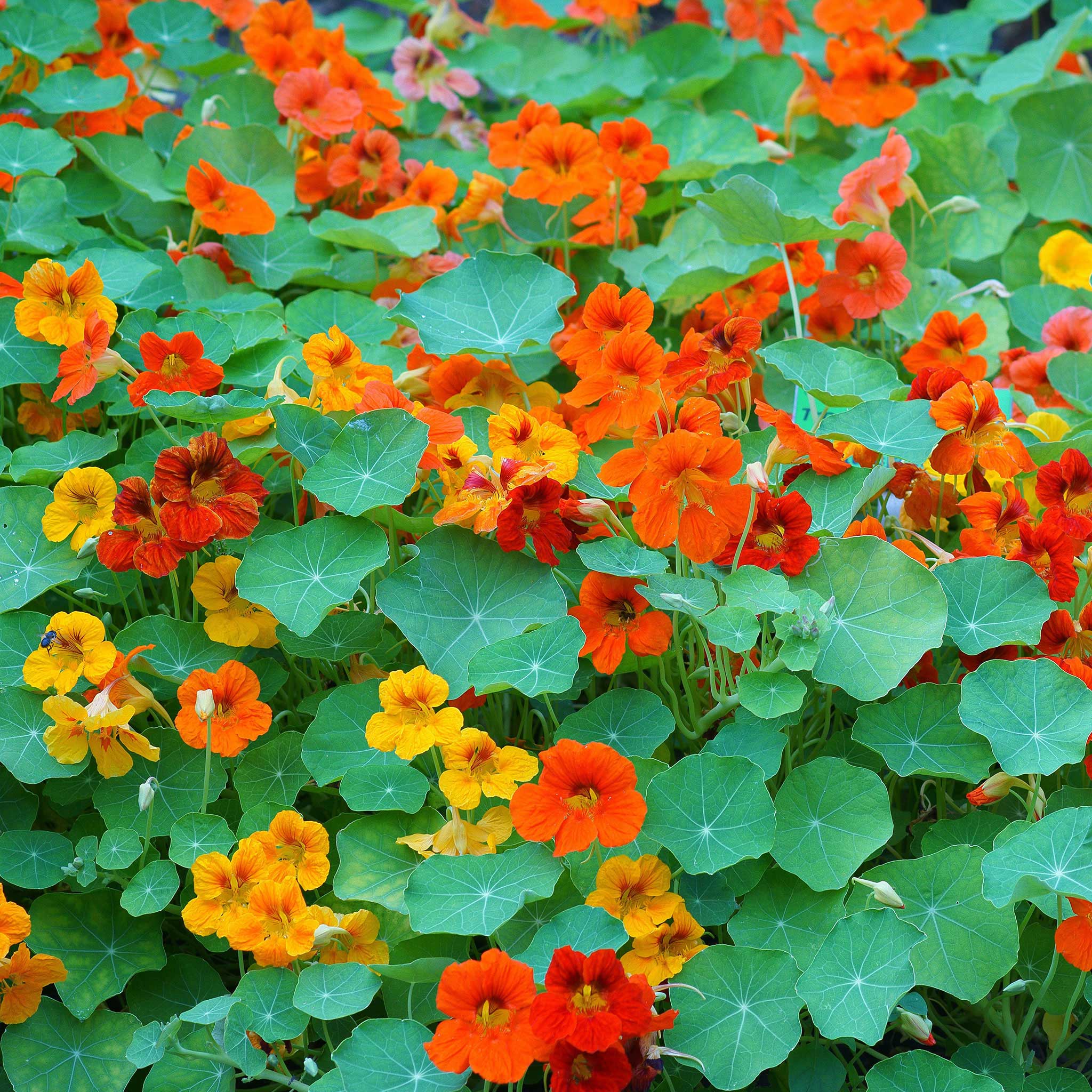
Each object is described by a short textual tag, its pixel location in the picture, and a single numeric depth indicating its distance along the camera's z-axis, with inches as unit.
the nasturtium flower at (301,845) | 65.6
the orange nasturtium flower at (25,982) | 65.6
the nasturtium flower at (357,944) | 65.0
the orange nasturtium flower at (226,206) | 76.9
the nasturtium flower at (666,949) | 64.5
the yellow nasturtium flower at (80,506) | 69.0
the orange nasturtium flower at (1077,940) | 63.6
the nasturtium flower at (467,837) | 65.1
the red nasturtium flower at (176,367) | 69.7
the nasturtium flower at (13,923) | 64.8
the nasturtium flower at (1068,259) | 78.5
